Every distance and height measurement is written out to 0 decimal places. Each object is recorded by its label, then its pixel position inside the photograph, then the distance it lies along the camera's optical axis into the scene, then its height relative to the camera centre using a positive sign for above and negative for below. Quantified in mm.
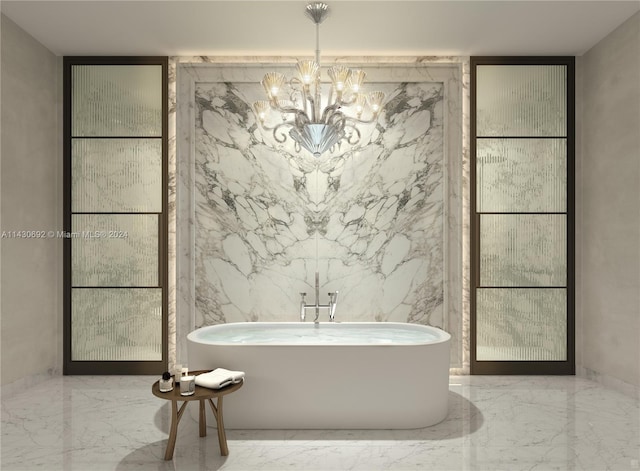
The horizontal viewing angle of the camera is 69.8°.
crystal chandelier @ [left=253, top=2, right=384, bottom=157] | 3059 +884
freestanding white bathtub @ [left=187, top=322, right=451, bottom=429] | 2908 -1022
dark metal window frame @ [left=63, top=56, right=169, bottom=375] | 4113 -107
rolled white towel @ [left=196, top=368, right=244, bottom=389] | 2561 -864
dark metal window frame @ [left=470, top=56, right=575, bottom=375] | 4105 -184
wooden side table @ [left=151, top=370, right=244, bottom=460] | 2451 -948
